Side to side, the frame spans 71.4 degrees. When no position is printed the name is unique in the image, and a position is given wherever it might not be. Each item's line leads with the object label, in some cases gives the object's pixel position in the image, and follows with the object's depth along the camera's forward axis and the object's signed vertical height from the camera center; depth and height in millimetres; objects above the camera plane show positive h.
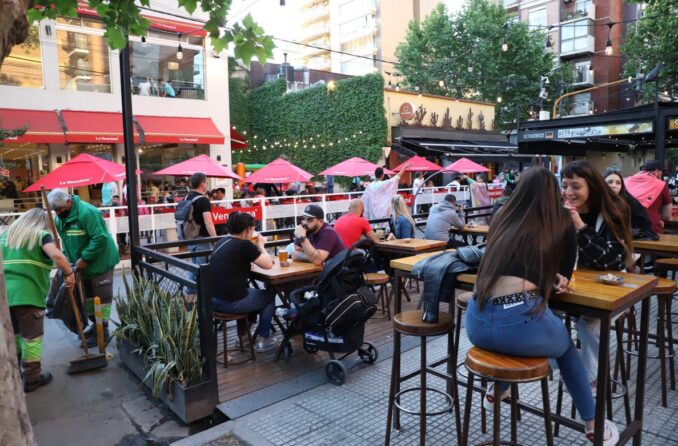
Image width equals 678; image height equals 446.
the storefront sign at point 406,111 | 21320 +3367
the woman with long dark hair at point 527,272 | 2297 -440
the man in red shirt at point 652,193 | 5539 -140
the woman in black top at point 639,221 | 4391 -380
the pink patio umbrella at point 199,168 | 11648 +536
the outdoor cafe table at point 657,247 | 4035 -577
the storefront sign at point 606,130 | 10574 +1228
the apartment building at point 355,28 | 48309 +17536
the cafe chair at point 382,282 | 5441 -1101
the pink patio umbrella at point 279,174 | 12914 +389
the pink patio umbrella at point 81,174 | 9586 +376
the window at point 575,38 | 31438 +9778
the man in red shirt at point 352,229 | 5883 -526
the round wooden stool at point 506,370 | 2197 -880
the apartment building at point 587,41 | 31594 +9627
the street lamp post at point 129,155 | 4777 +371
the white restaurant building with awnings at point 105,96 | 14109 +3146
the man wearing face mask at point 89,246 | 4980 -584
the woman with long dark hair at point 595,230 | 3010 -310
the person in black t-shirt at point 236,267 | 4336 -721
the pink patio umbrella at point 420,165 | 15742 +690
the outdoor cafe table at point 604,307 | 2347 -645
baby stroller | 4062 -1079
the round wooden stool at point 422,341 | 2861 -996
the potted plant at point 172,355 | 3590 -1318
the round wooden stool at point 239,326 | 4359 -1401
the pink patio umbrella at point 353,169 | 14805 +568
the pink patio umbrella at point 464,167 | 16548 +628
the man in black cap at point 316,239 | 4793 -543
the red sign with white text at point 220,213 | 10930 -563
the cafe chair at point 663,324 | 3371 -1156
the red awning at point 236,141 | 19875 +2022
